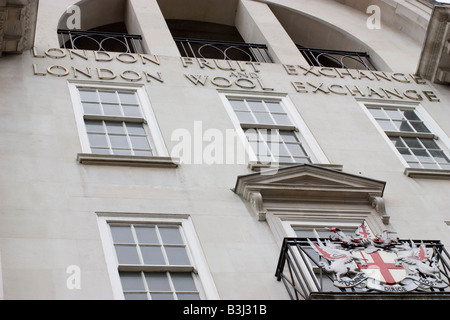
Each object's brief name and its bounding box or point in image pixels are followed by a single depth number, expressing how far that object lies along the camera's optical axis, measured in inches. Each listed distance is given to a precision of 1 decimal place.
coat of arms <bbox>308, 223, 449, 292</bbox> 565.9
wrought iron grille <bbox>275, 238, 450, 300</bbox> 571.7
